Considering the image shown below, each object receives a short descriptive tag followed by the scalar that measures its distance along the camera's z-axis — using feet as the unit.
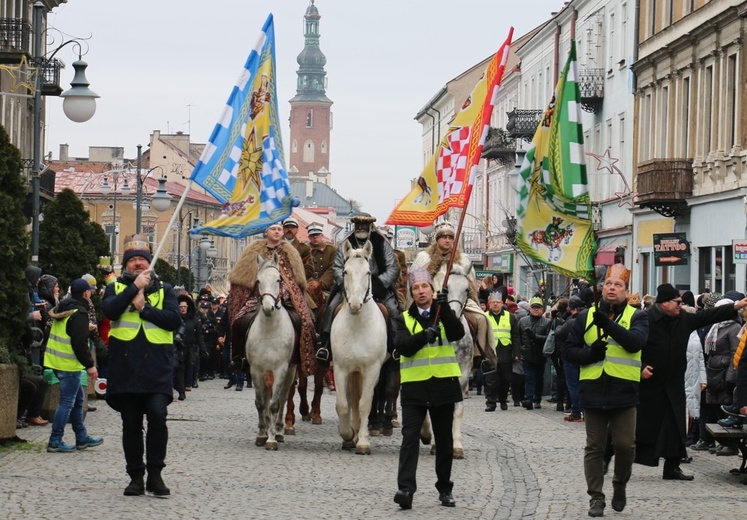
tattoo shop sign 109.91
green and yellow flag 50.62
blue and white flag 56.18
